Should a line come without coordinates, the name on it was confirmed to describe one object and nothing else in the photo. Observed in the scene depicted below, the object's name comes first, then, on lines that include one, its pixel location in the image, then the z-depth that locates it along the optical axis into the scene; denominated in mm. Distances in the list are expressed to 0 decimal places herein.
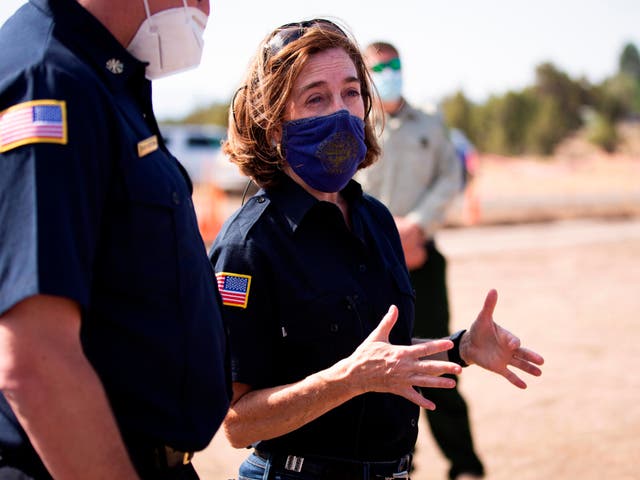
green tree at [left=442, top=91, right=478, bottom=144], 35875
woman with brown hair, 2145
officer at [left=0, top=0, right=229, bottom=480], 1350
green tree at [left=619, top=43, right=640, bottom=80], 107875
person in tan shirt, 4312
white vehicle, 25062
